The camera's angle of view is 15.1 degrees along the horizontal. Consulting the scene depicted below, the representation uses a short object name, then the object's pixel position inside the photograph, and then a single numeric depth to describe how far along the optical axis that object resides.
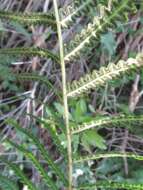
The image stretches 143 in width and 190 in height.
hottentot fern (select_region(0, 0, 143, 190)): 0.59
